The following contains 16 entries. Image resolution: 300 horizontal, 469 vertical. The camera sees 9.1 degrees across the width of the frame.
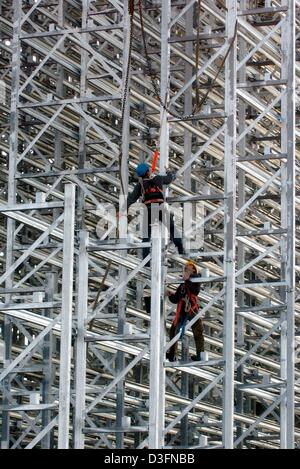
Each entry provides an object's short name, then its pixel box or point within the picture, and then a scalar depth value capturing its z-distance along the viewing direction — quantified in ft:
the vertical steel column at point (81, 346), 94.79
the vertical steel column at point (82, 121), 112.37
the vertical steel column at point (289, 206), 109.70
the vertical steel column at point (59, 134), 121.39
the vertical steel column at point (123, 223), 104.68
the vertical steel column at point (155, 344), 93.81
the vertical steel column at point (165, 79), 105.29
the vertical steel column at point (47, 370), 93.07
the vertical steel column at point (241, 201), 119.65
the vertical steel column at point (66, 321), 87.15
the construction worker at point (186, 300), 105.50
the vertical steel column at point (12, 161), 100.63
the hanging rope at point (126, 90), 102.80
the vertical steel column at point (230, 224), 102.47
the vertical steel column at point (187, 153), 113.39
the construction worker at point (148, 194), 104.78
